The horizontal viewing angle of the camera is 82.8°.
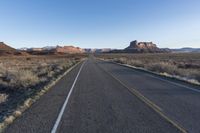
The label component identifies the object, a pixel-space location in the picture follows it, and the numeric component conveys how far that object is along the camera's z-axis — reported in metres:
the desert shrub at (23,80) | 8.48
